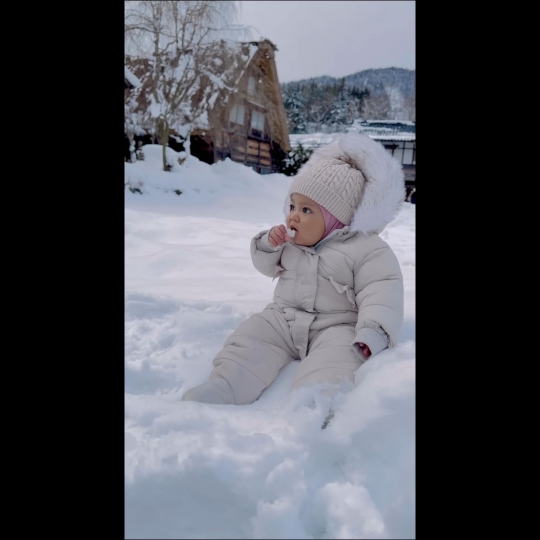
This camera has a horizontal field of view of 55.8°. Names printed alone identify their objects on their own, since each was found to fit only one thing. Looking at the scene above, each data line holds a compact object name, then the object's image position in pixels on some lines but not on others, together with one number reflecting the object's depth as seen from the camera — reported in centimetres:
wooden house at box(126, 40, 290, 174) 966
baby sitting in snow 136
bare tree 879
